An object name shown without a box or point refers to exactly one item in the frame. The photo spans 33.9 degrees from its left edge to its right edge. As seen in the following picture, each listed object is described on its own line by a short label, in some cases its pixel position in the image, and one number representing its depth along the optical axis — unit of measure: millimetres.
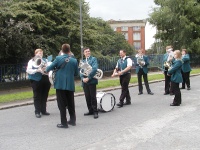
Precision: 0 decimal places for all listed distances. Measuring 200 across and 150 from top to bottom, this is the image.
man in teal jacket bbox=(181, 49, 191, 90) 14979
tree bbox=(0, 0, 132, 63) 15844
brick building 106625
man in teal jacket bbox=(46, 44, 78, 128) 7660
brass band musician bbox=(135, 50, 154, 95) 13065
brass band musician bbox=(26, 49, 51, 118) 9055
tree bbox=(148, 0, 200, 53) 35469
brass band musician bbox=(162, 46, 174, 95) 12683
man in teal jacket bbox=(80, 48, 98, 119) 8713
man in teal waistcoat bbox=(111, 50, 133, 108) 10406
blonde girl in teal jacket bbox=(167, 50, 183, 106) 10484
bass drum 9320
